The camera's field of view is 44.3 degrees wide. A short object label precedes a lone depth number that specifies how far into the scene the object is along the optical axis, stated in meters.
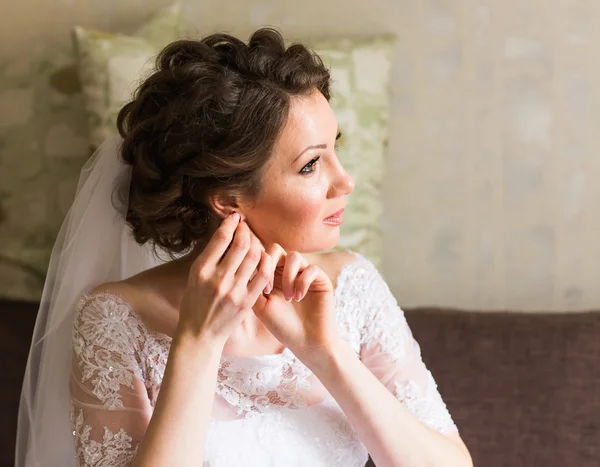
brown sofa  1.70
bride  1.26
